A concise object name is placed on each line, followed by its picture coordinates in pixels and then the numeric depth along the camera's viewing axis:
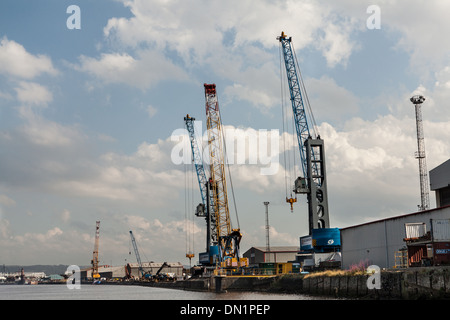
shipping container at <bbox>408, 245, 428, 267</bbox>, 52.20
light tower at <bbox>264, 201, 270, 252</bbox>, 156.81
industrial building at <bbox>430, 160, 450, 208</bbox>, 79.00
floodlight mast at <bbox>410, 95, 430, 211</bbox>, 106.94
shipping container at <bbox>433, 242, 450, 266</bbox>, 46.84
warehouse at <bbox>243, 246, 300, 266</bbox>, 173.11
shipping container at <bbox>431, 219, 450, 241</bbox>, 48.84
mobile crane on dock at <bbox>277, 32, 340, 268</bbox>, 109.44
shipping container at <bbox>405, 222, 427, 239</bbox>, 54.84
